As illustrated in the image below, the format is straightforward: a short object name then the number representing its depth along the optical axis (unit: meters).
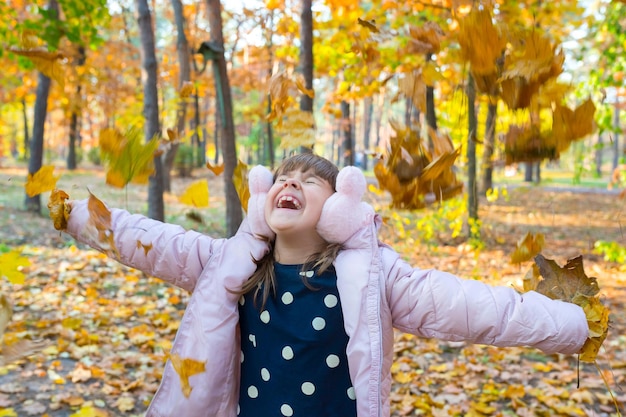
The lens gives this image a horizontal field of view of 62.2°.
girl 1.48
